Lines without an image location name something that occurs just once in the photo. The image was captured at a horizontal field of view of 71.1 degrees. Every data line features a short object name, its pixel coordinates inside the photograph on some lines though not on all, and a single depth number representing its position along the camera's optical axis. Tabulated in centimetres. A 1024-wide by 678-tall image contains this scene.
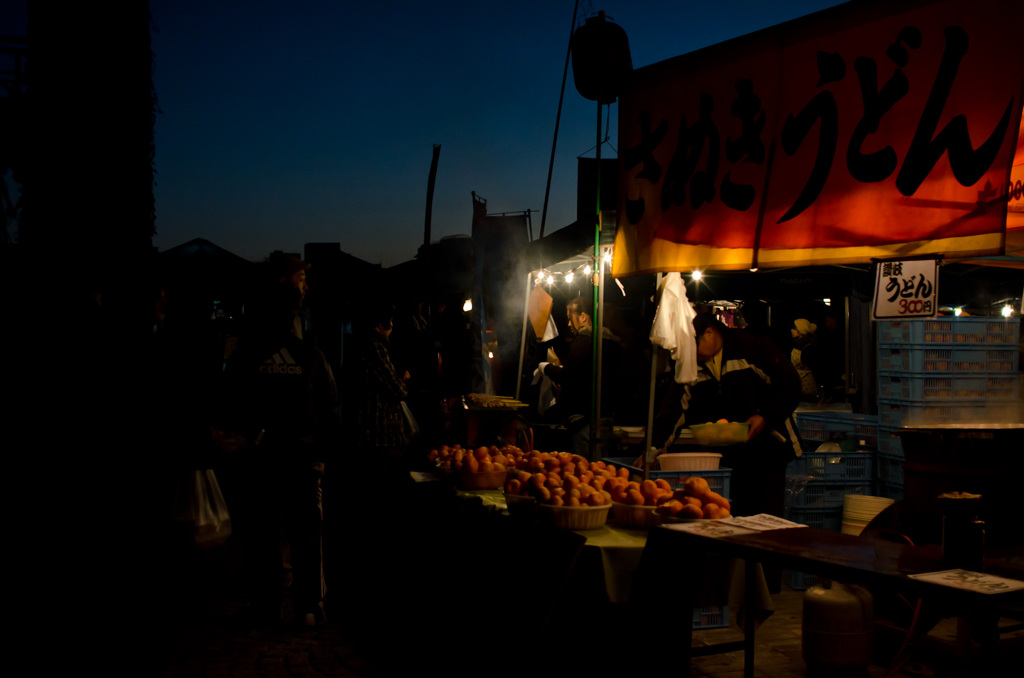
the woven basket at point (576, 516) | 414
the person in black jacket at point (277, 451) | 588
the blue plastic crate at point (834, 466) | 714
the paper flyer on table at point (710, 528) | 365
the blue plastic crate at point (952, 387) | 745
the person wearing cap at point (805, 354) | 1239
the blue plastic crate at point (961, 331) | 746
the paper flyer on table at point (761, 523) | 392
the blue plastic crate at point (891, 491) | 729
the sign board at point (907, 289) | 663
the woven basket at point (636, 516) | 423
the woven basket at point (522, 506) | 445
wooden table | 271
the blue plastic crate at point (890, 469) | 730
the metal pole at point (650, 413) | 547
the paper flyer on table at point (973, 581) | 264
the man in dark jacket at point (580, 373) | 903
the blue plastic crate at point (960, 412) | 750
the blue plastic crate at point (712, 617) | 554
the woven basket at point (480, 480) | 564
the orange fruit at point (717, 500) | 422
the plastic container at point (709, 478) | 557
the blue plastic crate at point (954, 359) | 746
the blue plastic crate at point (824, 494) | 711
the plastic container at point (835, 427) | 825
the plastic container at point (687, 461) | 557
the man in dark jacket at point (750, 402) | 652
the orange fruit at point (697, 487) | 430
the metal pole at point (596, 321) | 615
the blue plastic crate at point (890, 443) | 732
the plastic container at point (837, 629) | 418
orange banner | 363
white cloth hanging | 619
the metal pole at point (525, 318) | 976
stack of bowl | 651
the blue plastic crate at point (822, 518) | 717
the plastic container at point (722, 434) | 630
